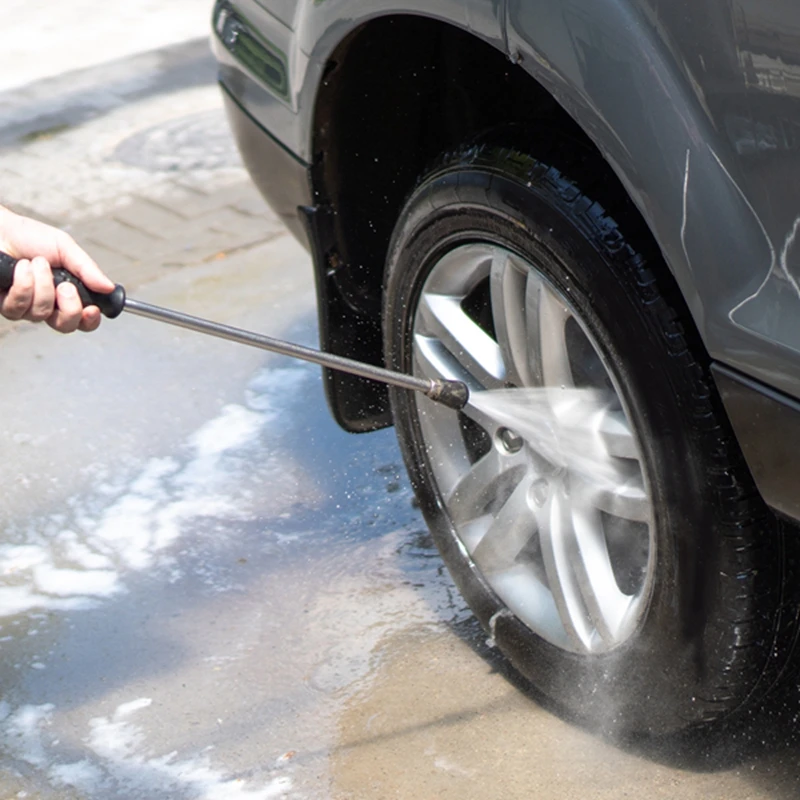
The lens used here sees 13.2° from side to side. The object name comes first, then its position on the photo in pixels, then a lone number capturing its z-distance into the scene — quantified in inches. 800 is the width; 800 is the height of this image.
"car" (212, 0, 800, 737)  149.4
